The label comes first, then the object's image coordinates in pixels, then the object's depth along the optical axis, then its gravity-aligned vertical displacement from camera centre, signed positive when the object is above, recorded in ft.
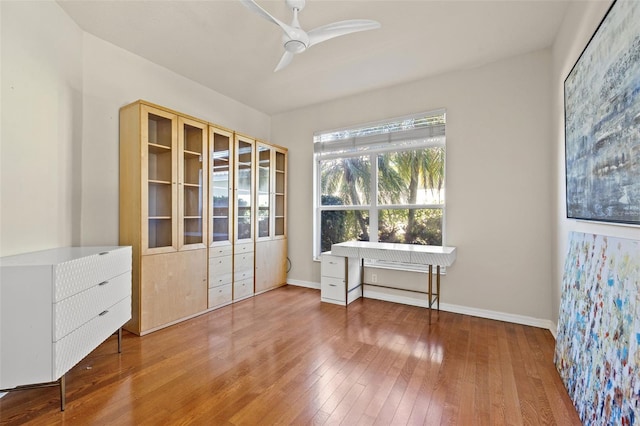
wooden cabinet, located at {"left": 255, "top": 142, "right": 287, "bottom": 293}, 14.11 -0.12
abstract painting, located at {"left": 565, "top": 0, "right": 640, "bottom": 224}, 4.43 +1.68
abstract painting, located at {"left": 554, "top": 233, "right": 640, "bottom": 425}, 4.29 -2.09
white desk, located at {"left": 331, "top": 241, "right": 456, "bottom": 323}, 10.34 -1.46
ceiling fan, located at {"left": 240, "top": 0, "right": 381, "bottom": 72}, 6.91 +4.47
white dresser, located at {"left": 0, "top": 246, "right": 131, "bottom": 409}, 5.57 -1.99
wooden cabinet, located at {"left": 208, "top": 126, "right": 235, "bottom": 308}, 11.66 +0.03
